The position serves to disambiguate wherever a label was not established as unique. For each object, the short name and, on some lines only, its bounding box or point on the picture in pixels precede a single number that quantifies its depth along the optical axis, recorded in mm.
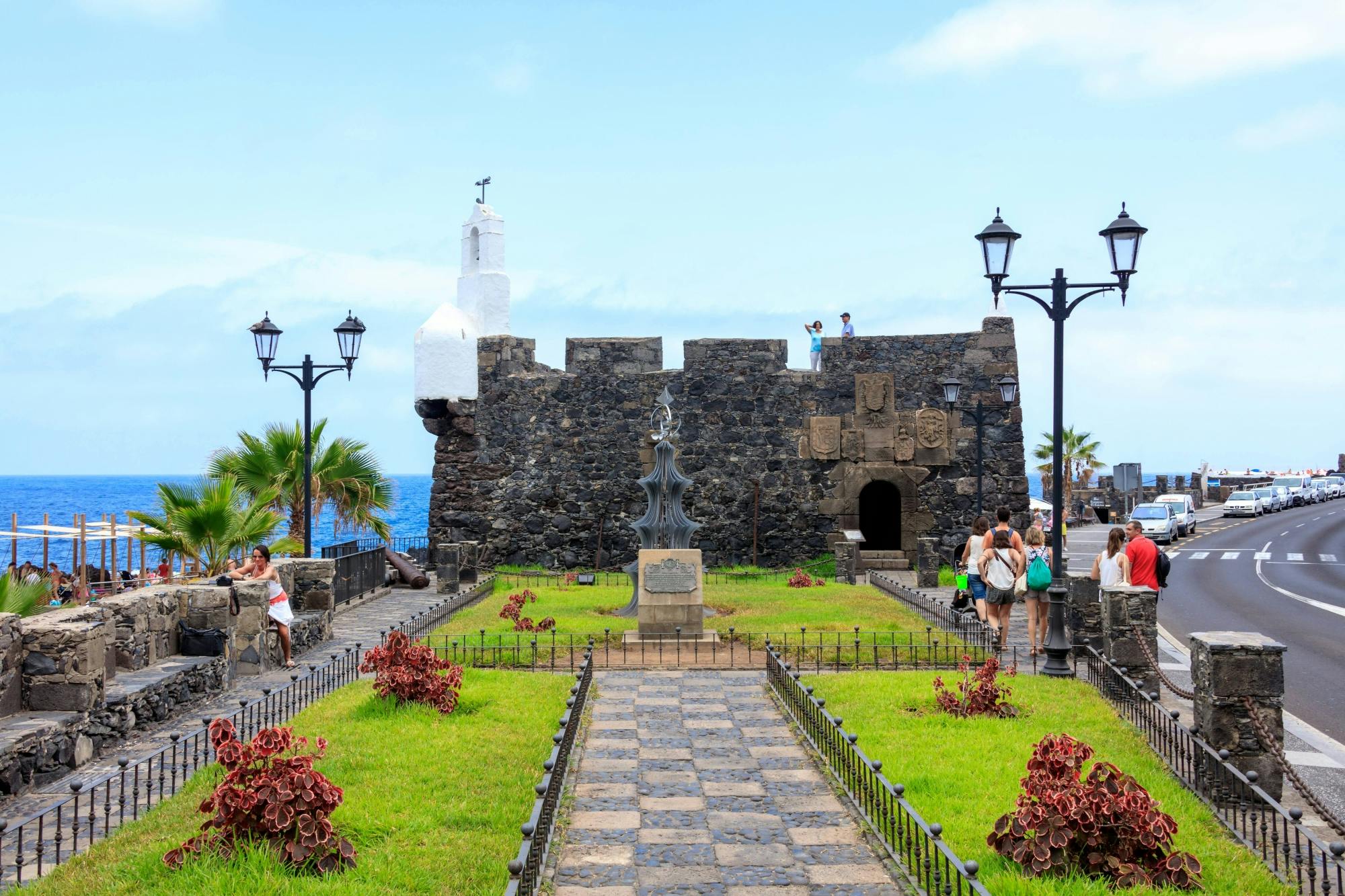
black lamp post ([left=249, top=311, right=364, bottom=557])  17422
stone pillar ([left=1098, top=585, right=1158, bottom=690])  10516
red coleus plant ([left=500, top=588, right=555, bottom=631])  15562
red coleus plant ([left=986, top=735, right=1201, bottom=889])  6102
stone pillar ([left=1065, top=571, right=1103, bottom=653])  12875
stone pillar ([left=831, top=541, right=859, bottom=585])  23609
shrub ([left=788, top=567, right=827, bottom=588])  21719
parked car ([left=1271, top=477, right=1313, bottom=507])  62984
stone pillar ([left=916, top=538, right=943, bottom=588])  22000
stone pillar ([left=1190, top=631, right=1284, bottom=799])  7824
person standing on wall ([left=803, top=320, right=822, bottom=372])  26203
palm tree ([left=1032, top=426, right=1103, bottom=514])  54188
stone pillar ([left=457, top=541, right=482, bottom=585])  22500
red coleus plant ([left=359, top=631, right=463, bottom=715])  10445
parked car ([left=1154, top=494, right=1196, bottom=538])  42062
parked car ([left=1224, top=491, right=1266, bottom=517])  53938
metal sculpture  17016
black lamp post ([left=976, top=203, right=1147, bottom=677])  11867
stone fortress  25641
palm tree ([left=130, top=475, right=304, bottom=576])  18031
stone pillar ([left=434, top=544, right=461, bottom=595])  21609
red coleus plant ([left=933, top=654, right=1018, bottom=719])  10211
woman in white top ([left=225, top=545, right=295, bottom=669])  13352
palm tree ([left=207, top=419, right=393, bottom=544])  22422
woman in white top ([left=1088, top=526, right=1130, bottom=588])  12734
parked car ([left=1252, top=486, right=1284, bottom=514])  57191
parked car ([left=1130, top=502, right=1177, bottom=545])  39031
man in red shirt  12570
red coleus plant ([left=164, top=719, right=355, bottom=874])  6316
